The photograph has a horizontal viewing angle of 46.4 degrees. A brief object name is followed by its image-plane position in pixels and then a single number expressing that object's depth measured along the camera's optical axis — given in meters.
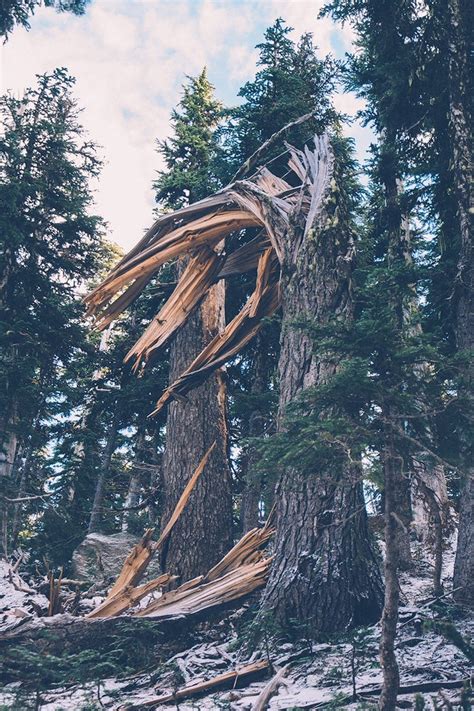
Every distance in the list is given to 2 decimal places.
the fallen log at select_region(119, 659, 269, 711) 4.19
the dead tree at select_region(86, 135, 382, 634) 5.17
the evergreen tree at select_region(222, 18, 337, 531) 10.48
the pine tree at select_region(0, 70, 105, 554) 12.48
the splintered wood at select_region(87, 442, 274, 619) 6.18
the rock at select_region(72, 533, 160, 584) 10.87
